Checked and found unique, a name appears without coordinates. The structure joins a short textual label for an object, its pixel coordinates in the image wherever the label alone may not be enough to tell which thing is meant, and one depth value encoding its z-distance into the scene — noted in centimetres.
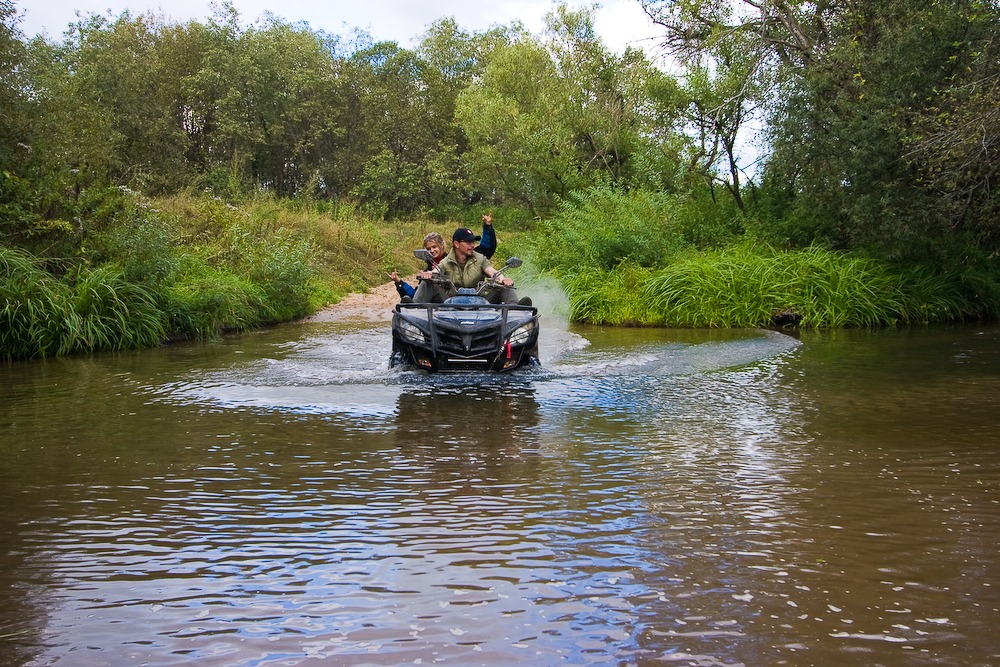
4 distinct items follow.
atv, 962
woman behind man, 1170
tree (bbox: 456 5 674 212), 2464
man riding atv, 1096
